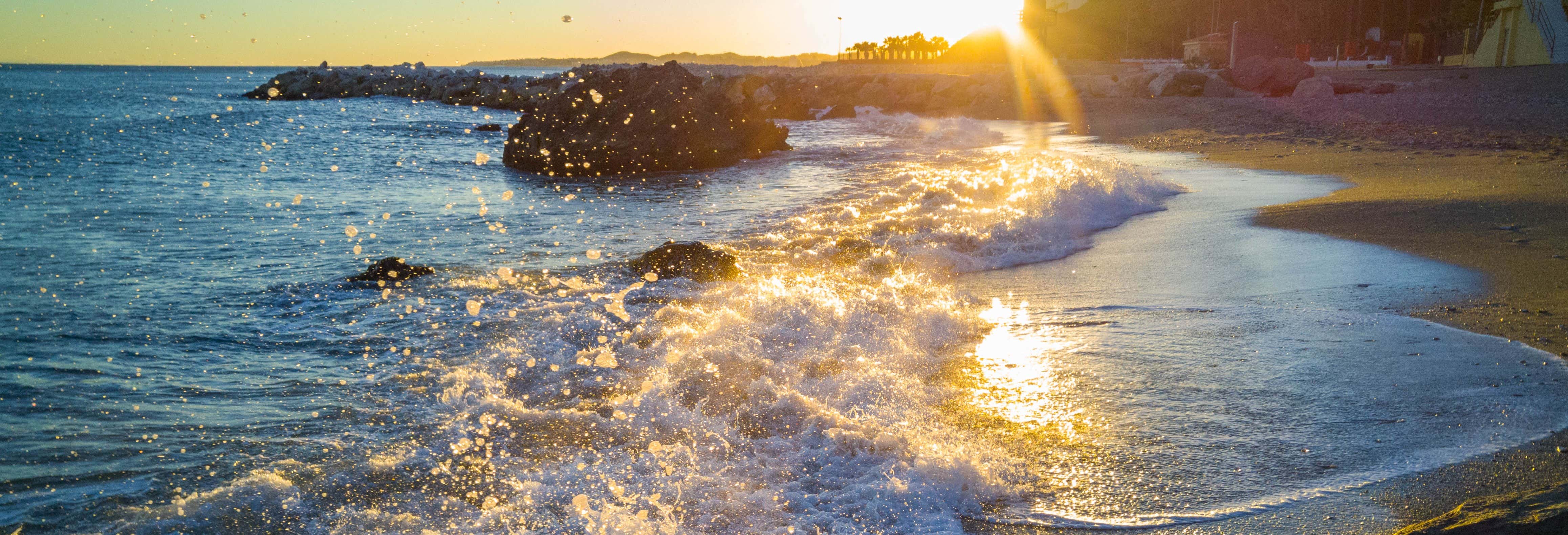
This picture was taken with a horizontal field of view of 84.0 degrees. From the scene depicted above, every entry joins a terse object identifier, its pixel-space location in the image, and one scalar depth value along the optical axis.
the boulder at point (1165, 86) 31.00
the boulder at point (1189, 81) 30.55
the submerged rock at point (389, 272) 6.47
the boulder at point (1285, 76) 29.30
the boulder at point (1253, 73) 29.83
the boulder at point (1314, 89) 25.16
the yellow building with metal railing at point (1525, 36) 28.16
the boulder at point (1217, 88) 29.67
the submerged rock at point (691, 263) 6.37
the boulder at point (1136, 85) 32.66
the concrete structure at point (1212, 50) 46.62
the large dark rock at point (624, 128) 16.27
